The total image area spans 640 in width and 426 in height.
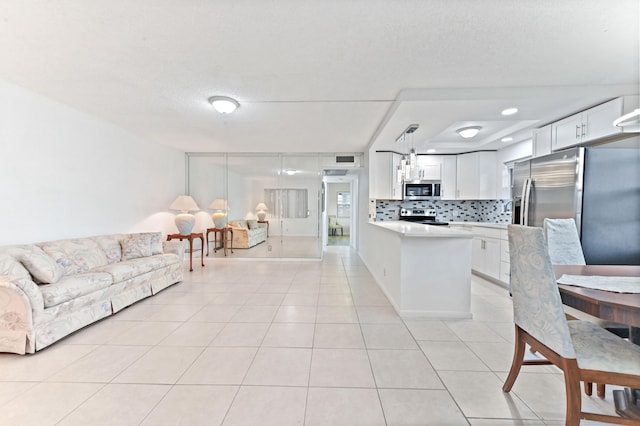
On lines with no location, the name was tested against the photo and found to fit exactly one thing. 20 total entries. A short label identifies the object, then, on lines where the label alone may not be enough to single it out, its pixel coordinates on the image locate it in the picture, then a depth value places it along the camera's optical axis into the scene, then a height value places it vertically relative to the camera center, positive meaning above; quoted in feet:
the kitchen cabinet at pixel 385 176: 16.44 +2.19
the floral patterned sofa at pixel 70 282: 6.54 -2.49
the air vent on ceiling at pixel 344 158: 19.29 +3.92
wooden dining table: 3.67 -1.46
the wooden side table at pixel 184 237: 15.58 -1.87
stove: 17.33 -0.40
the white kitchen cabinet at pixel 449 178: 16.97 +2.15
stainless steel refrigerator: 8.50 +0.31
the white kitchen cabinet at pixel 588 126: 8.45 +3.17
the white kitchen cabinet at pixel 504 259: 11.93 -2.39
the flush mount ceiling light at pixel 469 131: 12.35 +3.94
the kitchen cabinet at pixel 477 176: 16.17 +2.21
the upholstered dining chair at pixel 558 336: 3.85 -2.25
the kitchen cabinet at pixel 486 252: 12.70 -2.27
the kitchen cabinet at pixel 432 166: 17.13 +2.99
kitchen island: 8.91 -2.37
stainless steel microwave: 16.84 +1.24
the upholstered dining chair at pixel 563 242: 6.93 -0.89
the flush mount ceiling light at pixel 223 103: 9.50 +4.01
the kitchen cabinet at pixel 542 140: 10.72 +3.11
